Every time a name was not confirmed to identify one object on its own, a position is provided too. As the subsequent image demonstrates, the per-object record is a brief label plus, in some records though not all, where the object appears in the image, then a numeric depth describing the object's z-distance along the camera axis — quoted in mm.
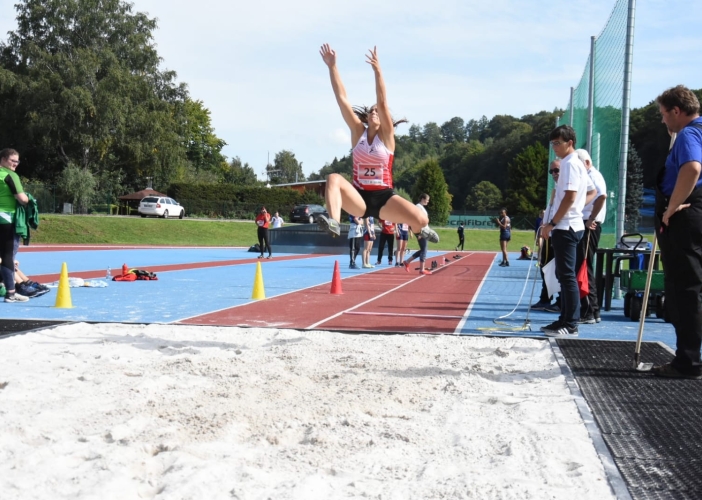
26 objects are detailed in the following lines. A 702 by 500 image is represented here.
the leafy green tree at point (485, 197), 101000
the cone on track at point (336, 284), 12219
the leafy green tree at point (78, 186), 47781
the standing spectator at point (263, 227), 23891
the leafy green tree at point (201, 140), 85000
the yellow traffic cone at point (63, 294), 9359
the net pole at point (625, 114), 11266
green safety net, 11812
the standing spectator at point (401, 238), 21320
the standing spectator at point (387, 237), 22256
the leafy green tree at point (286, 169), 152500
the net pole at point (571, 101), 19328
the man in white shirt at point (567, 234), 7496
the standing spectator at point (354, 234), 20641
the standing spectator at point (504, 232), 25298
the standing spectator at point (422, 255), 17281
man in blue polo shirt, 5297
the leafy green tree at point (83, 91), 48906
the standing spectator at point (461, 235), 39375
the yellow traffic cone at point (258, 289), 11047
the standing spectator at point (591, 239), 8734
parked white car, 48969
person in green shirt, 9414
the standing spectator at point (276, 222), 36025
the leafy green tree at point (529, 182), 86125
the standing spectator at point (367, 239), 21594
